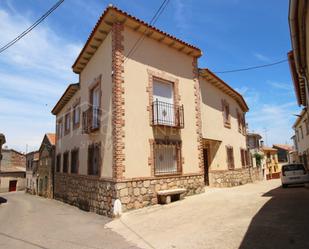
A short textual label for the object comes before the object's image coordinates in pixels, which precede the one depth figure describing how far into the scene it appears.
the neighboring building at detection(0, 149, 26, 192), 38.53
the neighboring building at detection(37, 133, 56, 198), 22.20
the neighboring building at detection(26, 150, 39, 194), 31.92
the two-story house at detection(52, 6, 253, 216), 9.11
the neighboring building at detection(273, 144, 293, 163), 51.55
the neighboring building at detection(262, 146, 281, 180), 40.22
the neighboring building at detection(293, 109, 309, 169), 24.57
